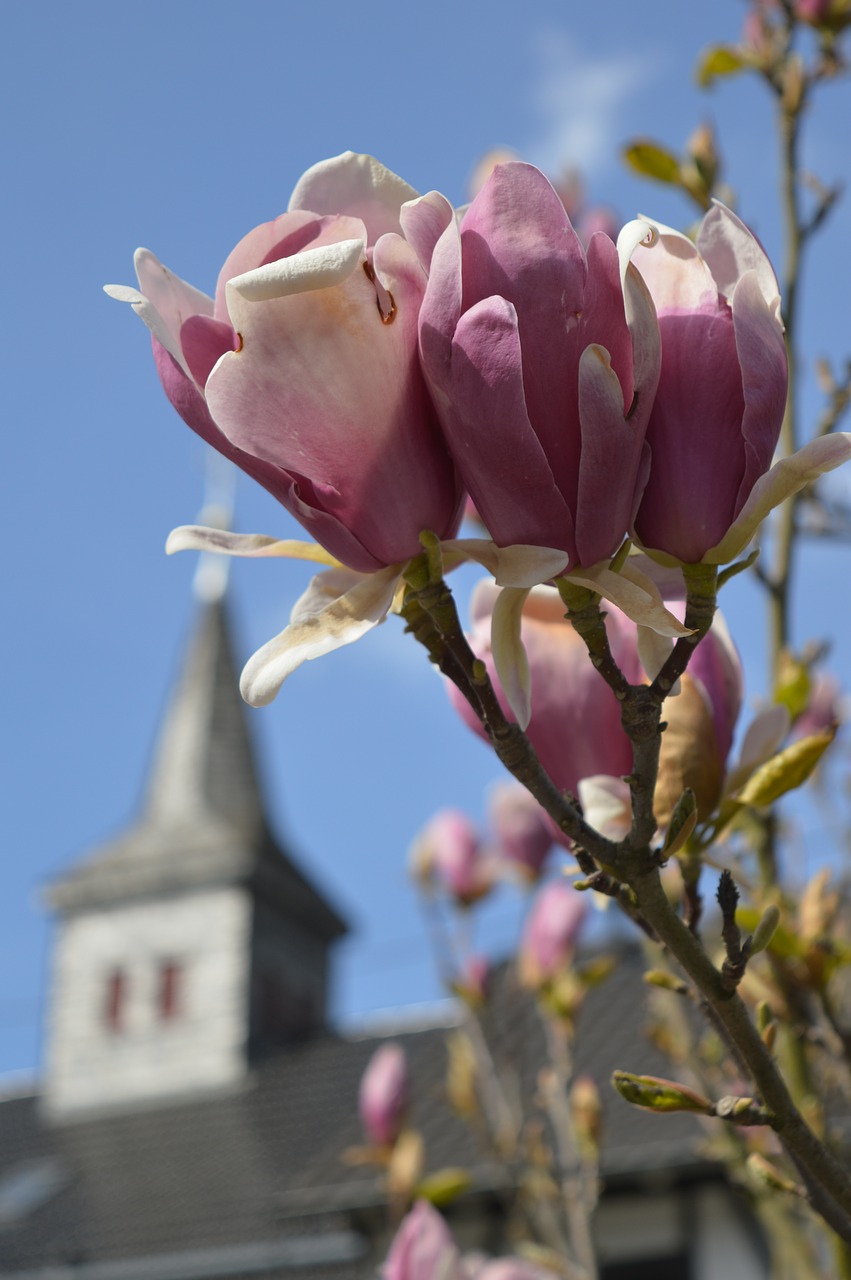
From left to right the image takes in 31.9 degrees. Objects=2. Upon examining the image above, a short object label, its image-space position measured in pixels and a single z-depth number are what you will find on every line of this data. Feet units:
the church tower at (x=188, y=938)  64.80
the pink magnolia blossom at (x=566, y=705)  2.69
